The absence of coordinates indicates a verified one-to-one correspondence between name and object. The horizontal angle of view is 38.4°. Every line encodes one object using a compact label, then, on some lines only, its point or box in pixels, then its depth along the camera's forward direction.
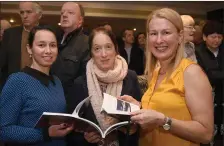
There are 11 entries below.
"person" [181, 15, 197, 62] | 2.93
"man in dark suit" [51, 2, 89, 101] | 2.66
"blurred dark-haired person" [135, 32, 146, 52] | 5.69
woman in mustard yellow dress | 1.45
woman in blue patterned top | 1.68
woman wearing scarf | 1.93
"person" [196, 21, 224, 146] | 3.19
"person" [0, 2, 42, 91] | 3.11
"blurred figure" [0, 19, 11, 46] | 4.22
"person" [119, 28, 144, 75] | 4.97
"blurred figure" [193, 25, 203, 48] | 4.15
